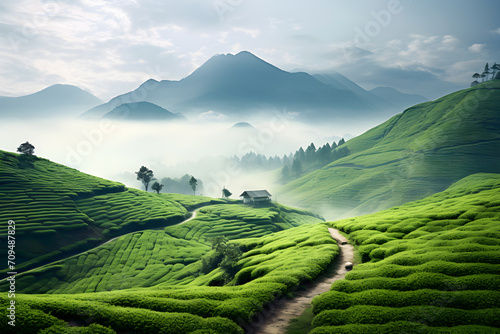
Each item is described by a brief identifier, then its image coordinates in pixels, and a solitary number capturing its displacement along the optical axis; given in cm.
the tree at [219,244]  5820
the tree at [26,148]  17188
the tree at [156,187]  19860
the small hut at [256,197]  17762
